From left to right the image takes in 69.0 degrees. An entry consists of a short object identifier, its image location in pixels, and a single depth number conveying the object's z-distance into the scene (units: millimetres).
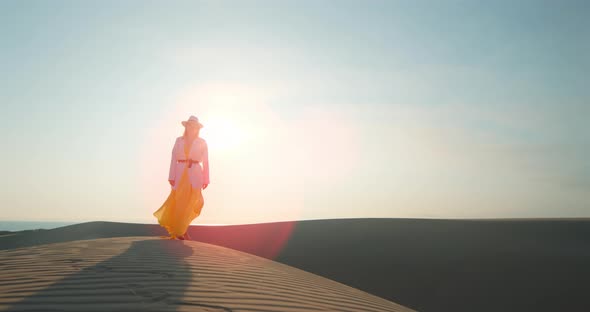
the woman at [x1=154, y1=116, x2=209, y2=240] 7914
